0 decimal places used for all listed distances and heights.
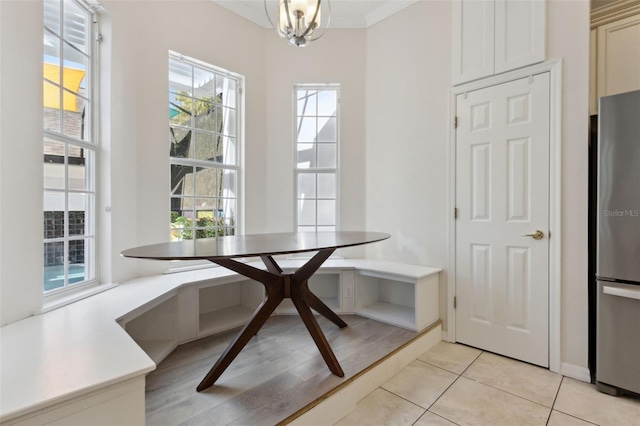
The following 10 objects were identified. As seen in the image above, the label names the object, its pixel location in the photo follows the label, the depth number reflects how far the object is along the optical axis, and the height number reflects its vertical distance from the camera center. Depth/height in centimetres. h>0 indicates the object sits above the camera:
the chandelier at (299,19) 163 +111
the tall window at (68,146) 188 +46
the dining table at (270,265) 158 -37
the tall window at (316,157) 338 +64
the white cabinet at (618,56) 200 +111
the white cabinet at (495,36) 218 +144
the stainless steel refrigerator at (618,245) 178 -22
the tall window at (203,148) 279 +65
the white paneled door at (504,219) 220 -6
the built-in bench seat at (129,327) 99 -61
